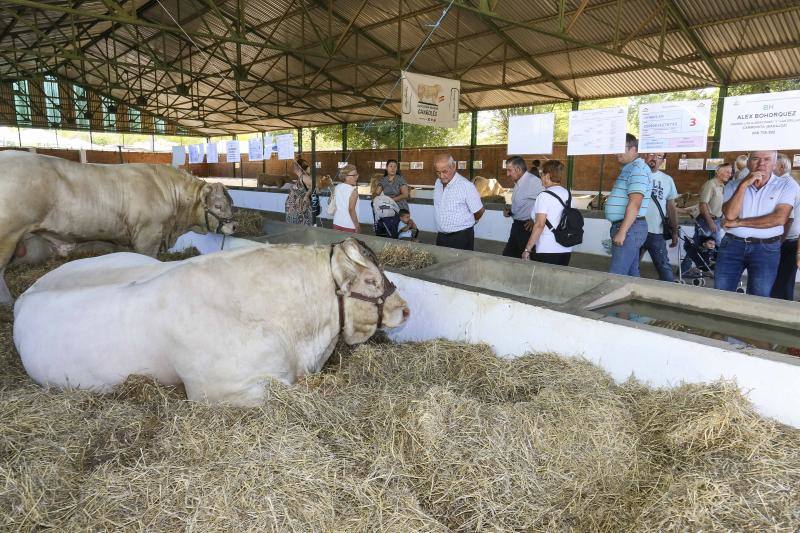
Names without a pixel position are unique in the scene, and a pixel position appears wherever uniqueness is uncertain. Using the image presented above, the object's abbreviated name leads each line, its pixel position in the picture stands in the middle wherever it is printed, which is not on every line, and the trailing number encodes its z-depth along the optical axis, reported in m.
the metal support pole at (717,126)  12.76
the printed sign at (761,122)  3.95
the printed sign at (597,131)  5.24
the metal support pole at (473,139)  18.50
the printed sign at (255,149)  12.52
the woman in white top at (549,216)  4.72
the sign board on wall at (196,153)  16.31
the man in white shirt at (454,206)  5.54
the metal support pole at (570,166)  15.25
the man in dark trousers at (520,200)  5.96
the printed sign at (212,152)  14.87
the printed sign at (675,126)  4.88
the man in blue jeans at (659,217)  5.57
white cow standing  4.38
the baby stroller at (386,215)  7.35
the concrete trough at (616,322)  2.59
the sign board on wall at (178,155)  17.66
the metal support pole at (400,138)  19.69
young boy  7.13
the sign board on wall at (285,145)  10.16
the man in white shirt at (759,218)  4.09
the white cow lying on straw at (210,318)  2.58
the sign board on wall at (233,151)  12.81
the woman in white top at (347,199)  6.38
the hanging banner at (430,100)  8.39
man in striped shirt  4.56
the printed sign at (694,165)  10.93
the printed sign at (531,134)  6.27
